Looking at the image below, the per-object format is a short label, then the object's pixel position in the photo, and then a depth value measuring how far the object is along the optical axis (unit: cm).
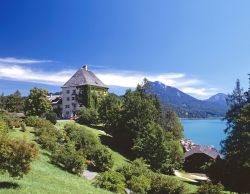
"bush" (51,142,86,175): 1890
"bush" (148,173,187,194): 1773
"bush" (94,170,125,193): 1657
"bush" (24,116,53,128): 2817
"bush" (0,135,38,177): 1169
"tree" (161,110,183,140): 5256
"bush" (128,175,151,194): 1777
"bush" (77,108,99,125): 4430
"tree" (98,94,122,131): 3964
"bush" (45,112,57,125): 3567
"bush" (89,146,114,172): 2335
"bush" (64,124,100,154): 2571
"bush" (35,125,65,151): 2233
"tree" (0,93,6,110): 6120
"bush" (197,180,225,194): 1655
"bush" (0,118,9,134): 1914
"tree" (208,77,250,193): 2550
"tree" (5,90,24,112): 6250
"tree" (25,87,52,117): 4246
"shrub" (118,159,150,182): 2013
